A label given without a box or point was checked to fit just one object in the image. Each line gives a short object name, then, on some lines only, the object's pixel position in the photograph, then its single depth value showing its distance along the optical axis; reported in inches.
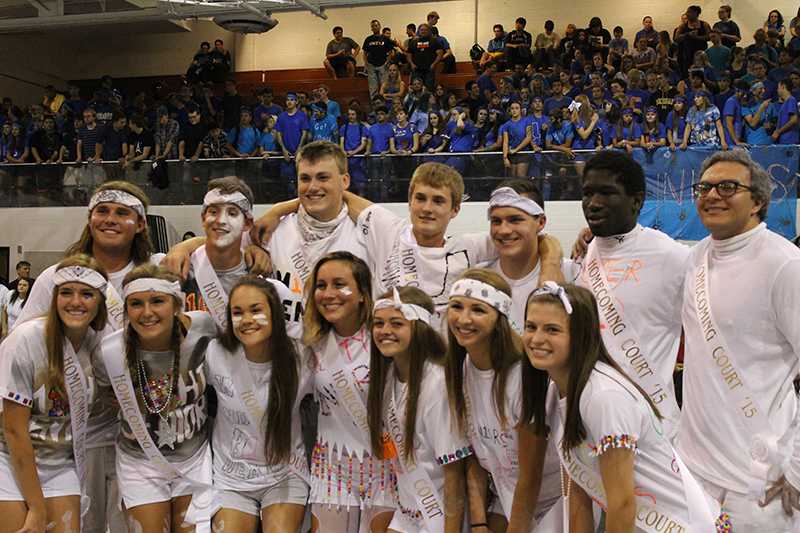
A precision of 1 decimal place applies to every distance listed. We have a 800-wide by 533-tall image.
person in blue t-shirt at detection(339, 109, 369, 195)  490.6
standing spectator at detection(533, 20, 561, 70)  665.0
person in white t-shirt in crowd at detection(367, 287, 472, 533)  158.6
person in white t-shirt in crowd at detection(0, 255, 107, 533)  163.2
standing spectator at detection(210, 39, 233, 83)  768.3
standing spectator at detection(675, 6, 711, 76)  608.1
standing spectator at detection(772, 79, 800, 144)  432.8
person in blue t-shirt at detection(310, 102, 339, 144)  555.5
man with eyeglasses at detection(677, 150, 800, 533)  132.0
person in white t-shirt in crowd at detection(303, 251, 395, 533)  166.7
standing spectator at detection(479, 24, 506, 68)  693.3
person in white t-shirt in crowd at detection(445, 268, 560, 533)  152.9
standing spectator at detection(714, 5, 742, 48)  630.5
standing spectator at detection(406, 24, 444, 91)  694.5
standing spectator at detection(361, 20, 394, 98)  701.9
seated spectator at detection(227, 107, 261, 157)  551.8
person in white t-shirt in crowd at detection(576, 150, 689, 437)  154.7
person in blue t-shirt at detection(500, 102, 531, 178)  406.0
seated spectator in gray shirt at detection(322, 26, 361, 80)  772.6
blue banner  357.7
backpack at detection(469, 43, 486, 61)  737.0
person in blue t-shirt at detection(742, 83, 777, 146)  443.2
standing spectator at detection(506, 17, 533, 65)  683.7
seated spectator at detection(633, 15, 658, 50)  638.5
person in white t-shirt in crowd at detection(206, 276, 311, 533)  166.4
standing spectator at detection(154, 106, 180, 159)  524.4
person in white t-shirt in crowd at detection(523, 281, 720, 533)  124.3
